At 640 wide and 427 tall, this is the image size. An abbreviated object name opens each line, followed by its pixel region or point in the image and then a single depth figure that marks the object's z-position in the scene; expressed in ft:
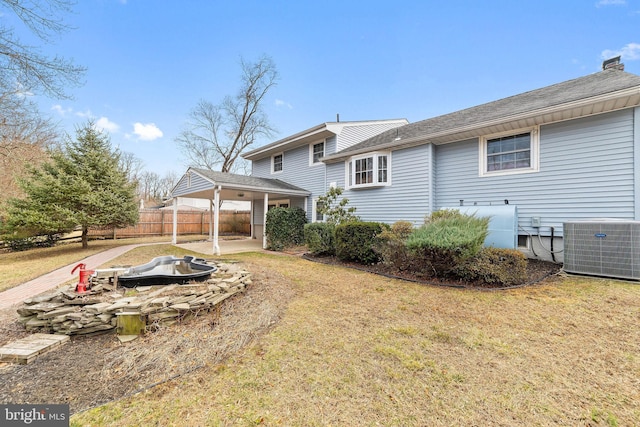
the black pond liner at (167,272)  14.07
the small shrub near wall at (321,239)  28.48
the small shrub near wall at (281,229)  35.29
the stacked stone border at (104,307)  10.57
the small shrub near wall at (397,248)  20.29
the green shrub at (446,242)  16.20
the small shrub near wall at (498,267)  16.72
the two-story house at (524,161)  18.89
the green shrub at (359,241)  23.72
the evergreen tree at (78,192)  32.63
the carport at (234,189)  32.78
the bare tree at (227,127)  70.18
